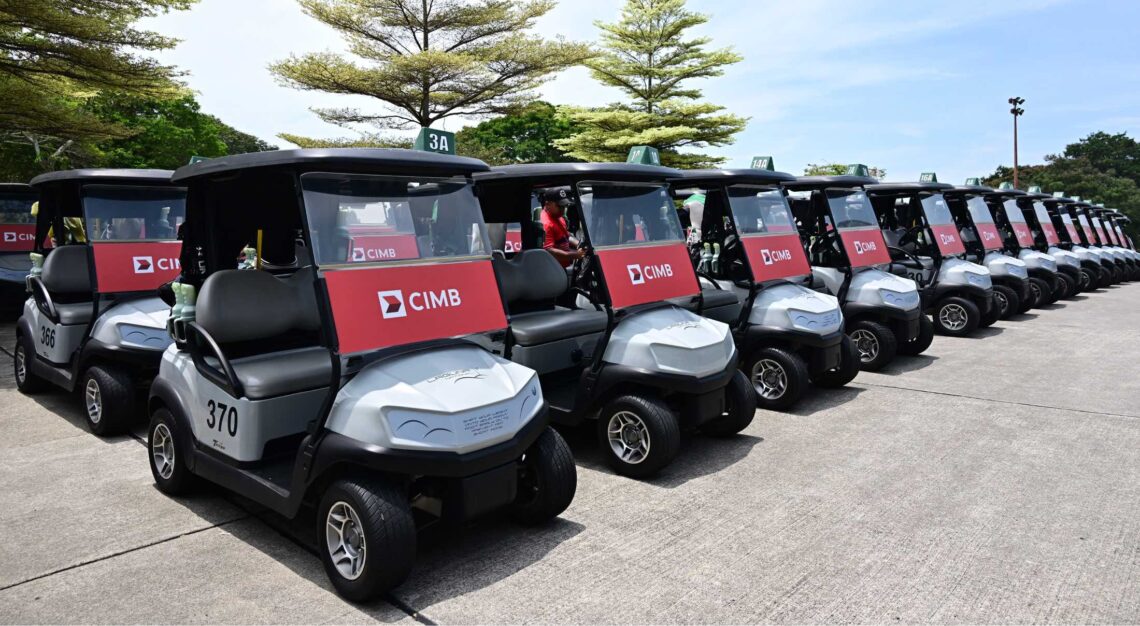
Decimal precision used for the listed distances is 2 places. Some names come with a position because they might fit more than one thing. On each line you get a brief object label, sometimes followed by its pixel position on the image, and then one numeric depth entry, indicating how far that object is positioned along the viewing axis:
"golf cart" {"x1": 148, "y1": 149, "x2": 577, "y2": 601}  3.05
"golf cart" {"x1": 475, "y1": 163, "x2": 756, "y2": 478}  4.60
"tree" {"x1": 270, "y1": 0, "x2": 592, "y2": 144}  21.39
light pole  36.84
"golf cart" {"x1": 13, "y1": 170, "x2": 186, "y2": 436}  5.36
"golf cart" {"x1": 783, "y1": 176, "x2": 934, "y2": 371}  7.67
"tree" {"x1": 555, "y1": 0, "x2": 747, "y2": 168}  27.50
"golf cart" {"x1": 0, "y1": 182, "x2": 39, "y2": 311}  10.16
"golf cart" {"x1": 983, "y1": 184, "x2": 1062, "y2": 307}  13.13
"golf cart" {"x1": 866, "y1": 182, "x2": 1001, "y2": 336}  9.80
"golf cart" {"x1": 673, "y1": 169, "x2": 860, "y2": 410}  6.11
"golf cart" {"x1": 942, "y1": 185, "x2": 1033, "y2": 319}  11.38
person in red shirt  6.68
